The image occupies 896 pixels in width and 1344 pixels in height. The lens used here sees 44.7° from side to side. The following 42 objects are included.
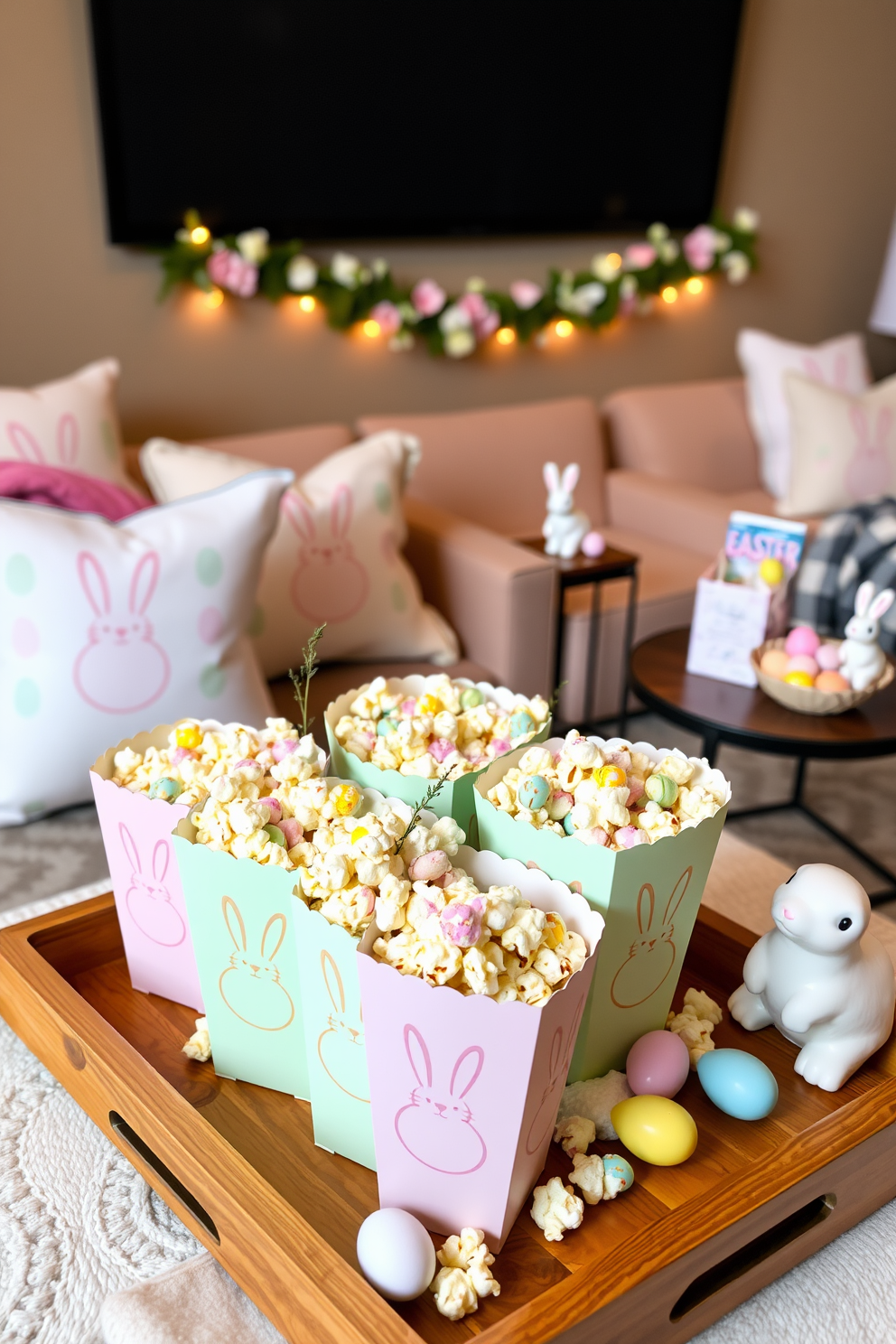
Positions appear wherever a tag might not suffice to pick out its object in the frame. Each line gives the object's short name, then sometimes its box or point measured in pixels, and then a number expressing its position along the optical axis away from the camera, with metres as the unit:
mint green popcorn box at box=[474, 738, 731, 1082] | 0.82
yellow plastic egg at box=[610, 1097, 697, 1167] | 0.85
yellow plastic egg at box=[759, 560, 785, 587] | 1.80
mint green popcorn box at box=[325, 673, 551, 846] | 0.93
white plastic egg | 0.74
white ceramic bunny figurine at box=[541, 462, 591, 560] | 2.23
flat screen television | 2.18
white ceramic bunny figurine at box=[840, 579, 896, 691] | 1.66
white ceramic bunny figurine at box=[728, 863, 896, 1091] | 0.91
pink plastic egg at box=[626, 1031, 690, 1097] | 0.91
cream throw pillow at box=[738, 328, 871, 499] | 3.05
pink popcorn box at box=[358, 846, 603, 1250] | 0.71
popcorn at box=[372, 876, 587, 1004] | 0.72
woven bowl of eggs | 1.66
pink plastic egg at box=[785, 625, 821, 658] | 1.73
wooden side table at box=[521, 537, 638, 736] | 2.18
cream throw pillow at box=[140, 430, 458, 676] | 1.89
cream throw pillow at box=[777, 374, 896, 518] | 2.87
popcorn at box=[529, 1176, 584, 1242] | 0.79
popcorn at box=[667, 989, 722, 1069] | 0.97
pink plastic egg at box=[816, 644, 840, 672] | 1.71
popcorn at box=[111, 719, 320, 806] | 0.92
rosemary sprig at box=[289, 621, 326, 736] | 0.97
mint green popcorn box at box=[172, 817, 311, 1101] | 0.83
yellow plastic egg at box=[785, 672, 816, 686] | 1.68
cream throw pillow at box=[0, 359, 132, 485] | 1.84
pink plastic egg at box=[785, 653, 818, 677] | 1.70
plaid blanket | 2.43
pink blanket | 1.57
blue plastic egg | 0.89
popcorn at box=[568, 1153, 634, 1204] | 0.82
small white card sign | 1.79
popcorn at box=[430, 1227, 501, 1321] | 0.74
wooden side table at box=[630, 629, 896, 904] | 1.61
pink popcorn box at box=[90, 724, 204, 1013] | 0.94
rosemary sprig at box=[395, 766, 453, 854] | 0.82
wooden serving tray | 0.73
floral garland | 2.35
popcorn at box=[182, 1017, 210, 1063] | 0.96
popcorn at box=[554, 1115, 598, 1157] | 0.86
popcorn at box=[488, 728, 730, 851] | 0.84
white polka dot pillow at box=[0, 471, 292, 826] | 1.46
